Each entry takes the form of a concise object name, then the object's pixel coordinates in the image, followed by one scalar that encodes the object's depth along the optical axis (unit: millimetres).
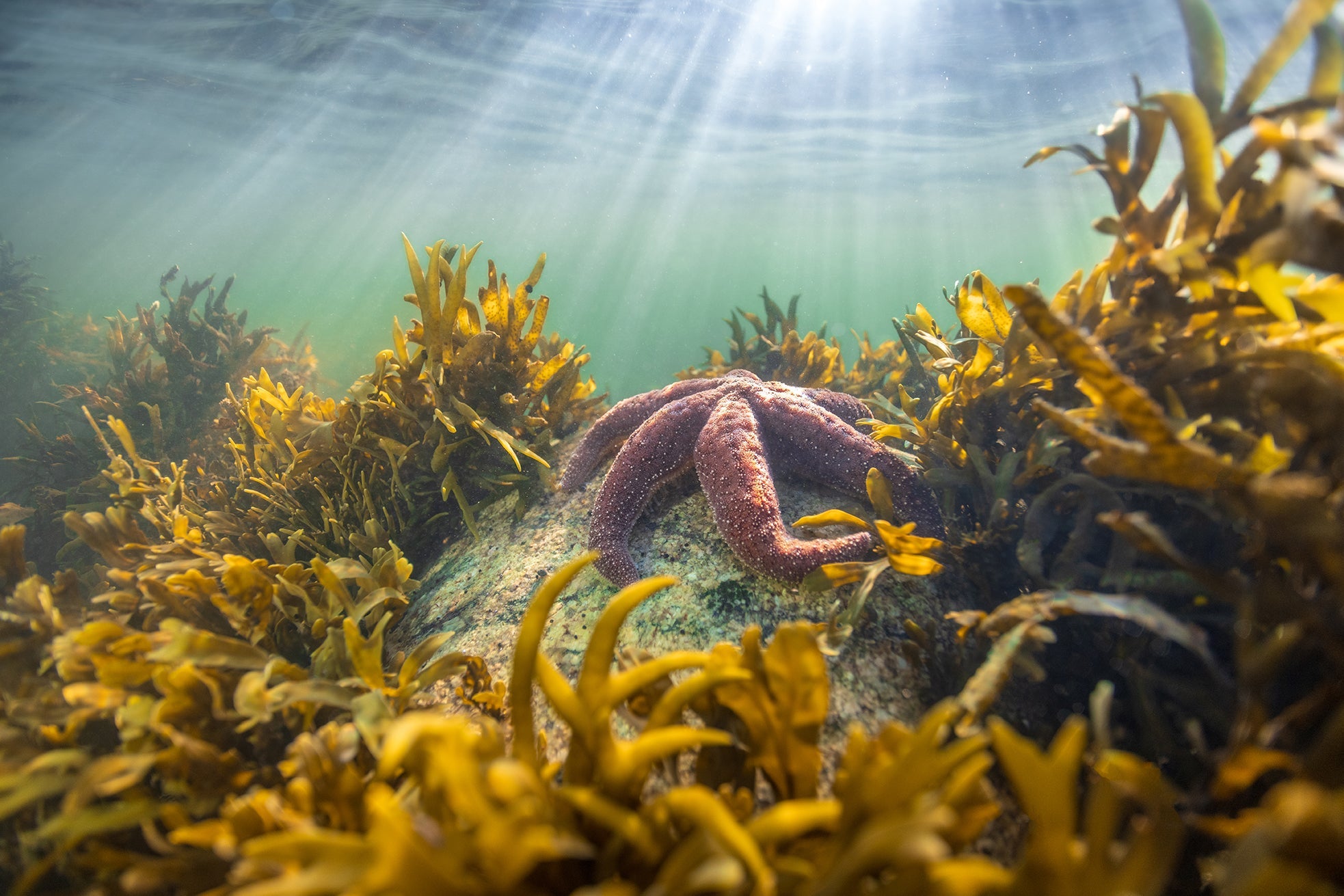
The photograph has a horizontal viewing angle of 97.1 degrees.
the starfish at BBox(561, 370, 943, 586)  211
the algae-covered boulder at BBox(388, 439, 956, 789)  182
